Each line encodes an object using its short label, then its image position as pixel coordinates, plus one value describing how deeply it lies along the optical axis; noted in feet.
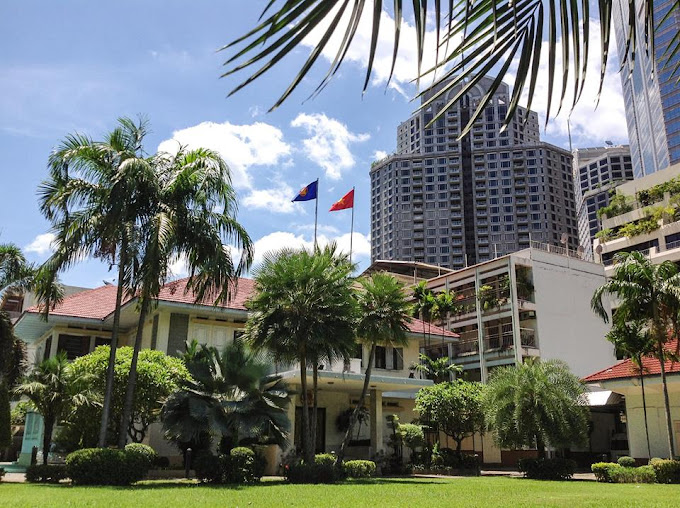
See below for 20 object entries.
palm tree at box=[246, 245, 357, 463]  75.72
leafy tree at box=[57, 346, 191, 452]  73.46
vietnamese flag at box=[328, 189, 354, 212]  125.90
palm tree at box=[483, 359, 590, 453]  85.71
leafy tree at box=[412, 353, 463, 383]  158.45
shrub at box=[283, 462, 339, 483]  73.15
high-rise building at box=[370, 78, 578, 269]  444.14
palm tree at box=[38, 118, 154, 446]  63.77
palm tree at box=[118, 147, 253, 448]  65.46
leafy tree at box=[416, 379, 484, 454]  104.88
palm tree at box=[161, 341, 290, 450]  69.62
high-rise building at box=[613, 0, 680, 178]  325.21
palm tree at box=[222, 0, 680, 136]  5.47
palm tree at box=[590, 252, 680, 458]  77.15
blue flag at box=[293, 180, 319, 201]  119.85
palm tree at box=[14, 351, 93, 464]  73.15
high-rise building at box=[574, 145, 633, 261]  469.98
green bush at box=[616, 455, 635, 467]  87.51
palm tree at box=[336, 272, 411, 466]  85.61
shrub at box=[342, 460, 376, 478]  83.66
